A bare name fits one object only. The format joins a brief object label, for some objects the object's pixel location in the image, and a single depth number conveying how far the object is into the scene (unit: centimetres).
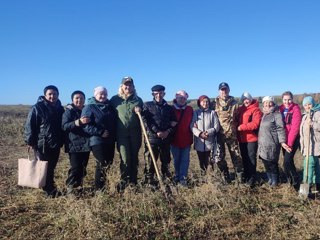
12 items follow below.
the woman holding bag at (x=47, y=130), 567
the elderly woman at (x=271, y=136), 630
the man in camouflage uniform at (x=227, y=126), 654
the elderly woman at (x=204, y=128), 649
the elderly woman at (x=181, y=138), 657
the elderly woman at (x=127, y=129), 602
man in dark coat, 625
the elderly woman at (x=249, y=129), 652
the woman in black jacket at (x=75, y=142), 583
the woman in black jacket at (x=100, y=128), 578
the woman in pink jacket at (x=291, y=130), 623
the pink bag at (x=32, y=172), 559
